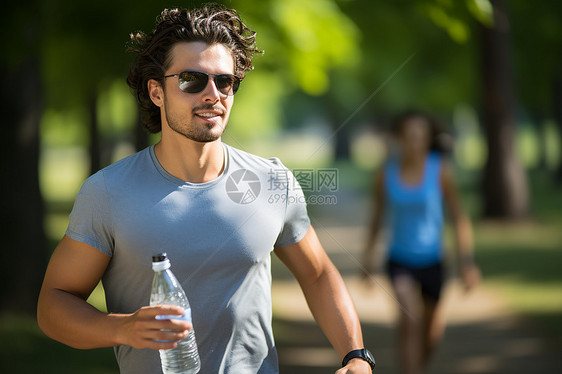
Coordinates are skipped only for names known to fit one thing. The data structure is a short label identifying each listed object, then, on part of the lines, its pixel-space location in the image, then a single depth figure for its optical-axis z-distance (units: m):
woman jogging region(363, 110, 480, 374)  10.78
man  4.58
